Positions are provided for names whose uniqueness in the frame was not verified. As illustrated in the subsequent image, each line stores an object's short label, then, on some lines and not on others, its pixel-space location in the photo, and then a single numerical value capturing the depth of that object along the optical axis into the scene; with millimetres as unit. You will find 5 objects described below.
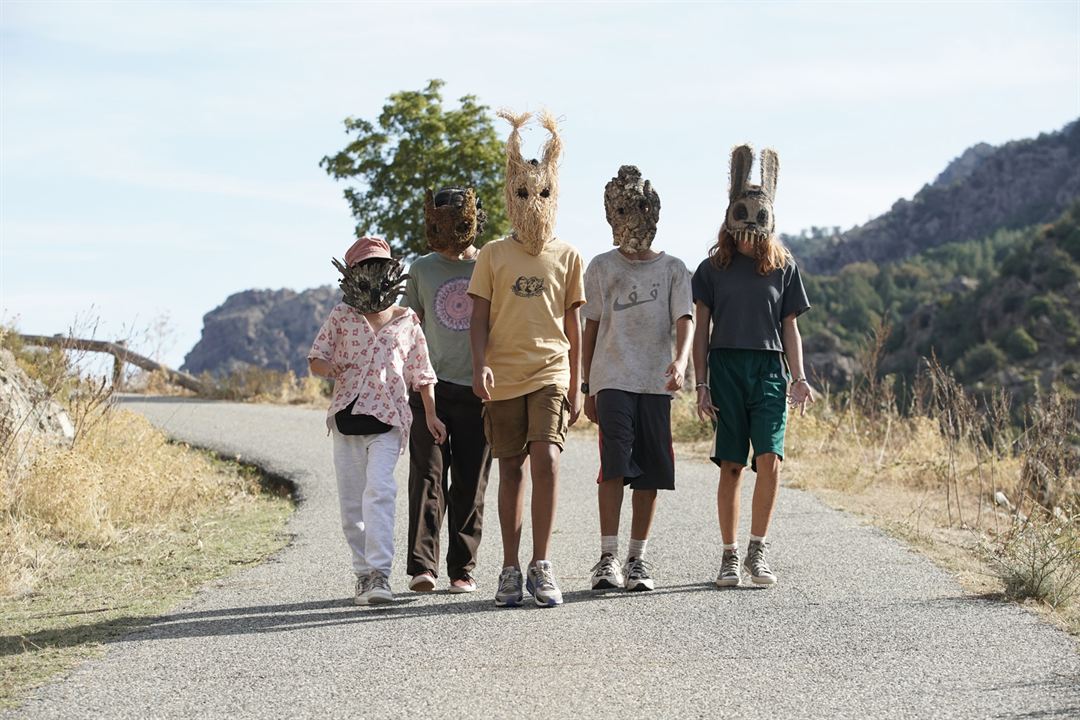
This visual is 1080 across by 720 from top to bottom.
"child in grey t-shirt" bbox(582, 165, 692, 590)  13055
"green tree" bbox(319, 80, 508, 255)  65937
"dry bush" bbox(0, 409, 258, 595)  16250
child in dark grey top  13469
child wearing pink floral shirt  12641
